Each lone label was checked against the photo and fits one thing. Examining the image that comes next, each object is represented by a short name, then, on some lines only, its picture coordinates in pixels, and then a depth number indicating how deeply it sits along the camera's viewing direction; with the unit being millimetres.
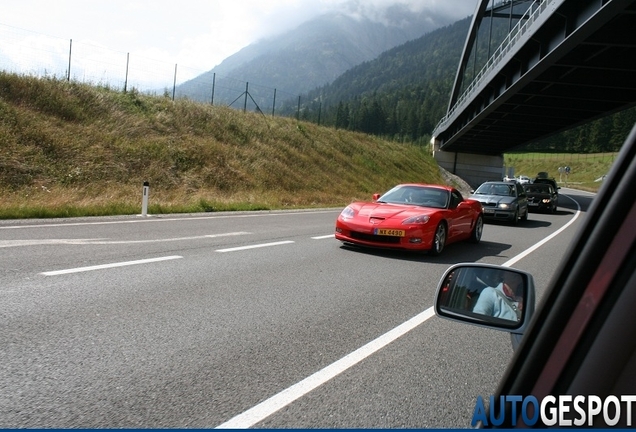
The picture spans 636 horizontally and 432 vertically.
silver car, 17812
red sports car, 9336
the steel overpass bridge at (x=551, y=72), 17673
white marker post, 14512
